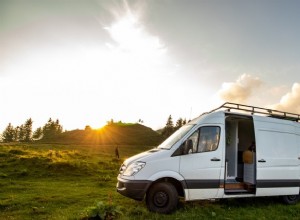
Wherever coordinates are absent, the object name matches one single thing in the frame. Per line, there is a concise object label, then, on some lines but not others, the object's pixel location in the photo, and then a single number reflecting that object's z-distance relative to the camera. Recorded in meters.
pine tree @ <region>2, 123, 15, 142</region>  137.25
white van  9.77
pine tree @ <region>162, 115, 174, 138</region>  117.71
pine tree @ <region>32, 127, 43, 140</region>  146.75
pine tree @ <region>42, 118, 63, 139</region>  143.25
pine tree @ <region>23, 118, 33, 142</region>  137.25
